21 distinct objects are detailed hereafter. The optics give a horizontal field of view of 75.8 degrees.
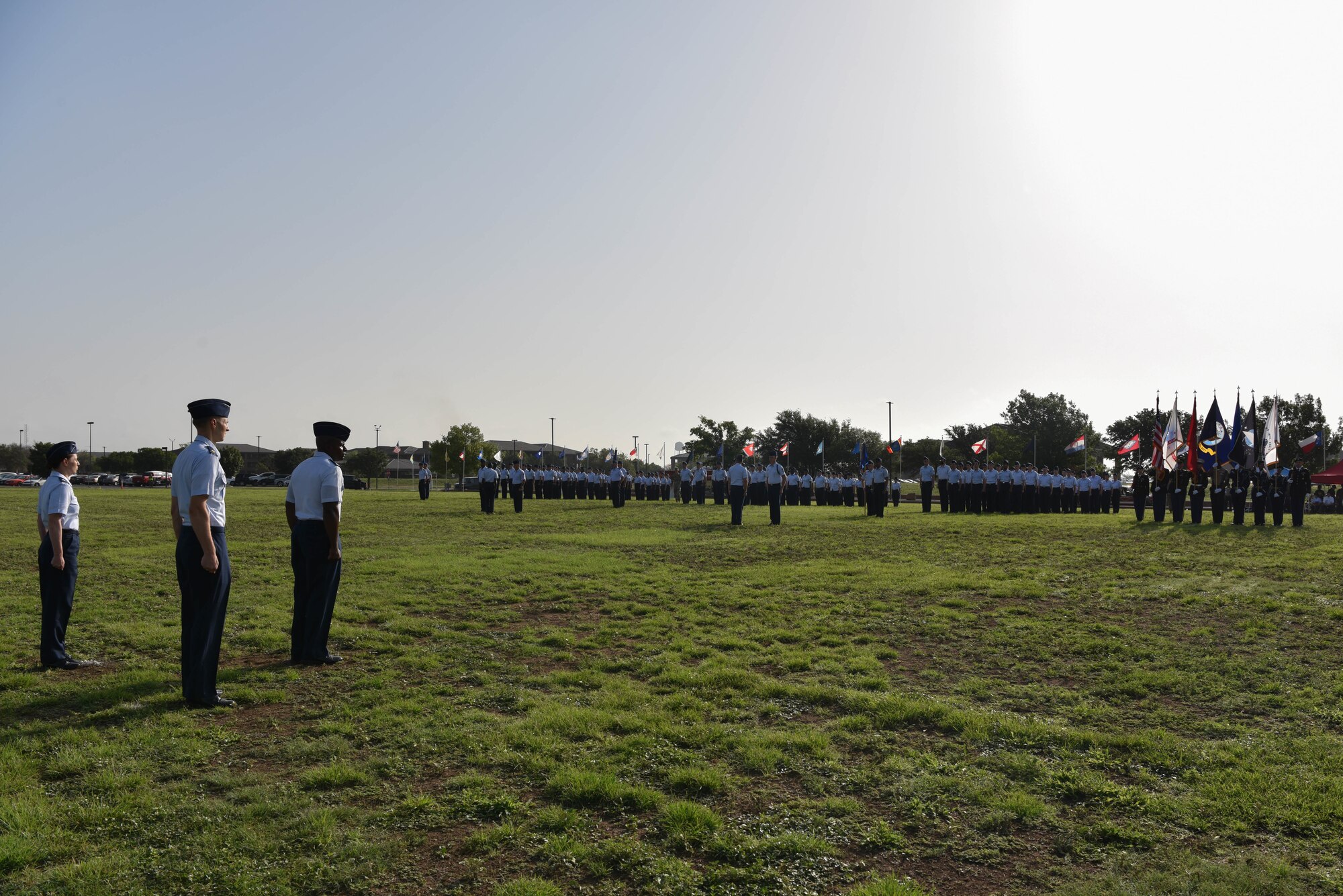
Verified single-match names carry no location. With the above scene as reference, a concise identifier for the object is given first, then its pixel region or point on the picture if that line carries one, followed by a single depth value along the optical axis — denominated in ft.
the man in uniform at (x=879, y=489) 95.25
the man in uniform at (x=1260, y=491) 79.36
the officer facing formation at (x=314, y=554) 24.57
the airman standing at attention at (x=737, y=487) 78.95
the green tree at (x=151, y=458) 316.81
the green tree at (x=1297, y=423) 256.11
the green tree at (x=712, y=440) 295.69
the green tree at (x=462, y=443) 297.12
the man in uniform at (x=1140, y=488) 91.85
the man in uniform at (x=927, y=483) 107.96
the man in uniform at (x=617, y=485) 113.60
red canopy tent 149.43
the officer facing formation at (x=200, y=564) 19.97
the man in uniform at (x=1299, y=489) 79.05
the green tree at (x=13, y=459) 399.24
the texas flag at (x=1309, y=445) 124.47
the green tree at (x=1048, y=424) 323.98
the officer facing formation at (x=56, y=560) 23.71
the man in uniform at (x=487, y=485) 96.02
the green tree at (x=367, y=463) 296.71
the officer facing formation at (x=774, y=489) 81.35
